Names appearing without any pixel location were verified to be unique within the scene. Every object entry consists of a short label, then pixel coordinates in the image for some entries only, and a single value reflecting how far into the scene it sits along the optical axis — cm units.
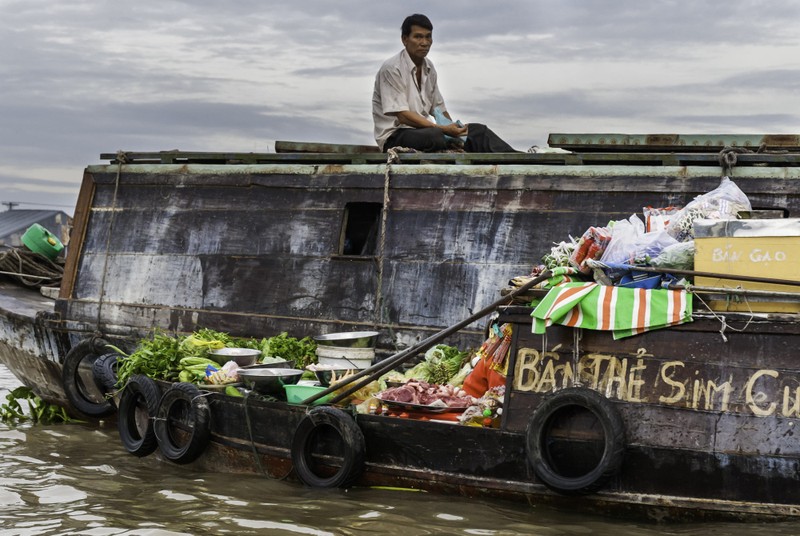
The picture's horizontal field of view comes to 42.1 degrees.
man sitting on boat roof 931
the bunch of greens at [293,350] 852
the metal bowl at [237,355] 809
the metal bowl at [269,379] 743
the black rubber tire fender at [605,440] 583
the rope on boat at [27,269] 1261
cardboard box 593
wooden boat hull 582
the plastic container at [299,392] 728
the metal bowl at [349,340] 812
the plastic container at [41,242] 1316
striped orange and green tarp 598
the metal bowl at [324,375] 754
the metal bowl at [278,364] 788
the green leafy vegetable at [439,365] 763
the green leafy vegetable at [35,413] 1073
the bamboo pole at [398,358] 648
